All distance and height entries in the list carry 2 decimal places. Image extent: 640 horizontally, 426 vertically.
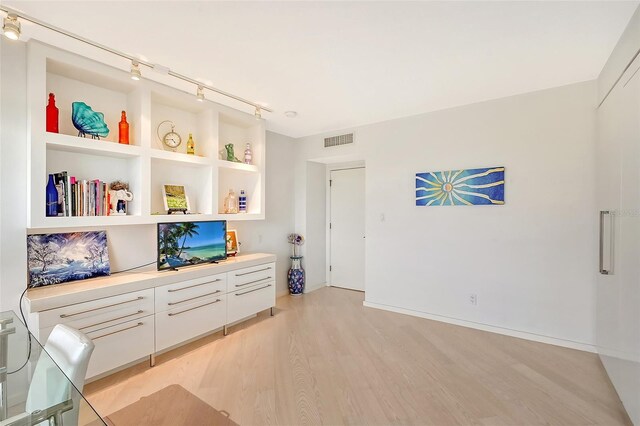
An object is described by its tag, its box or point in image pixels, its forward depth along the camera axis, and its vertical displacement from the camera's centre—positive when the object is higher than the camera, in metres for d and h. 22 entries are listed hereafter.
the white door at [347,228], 4.87 -0.28
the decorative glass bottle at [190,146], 3.16 +0.73
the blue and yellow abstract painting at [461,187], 3.19 +0.30
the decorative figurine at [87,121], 2.37 +0.76
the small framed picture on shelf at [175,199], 3.06 +0.14
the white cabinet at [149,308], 2.07 -0.84
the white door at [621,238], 1.72 -0.18
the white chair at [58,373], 1.12 -0.72
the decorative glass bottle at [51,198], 2.21 +0.10
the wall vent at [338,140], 4.31 +1.11
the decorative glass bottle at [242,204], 3.89 +0.10
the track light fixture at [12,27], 1.69 +1.11
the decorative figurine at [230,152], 3.60 +0.75
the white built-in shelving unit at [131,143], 2.12 +0.61
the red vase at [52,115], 2.23 +0.75
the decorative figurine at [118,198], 2.57 +0.13
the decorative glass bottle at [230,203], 3.70 +0.11
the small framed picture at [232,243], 3.64 -0.40
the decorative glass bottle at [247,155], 3.82 +0.76
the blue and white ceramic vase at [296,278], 4.59 -1.06
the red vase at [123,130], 2.60 +0.74
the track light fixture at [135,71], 2.26 +1.11
